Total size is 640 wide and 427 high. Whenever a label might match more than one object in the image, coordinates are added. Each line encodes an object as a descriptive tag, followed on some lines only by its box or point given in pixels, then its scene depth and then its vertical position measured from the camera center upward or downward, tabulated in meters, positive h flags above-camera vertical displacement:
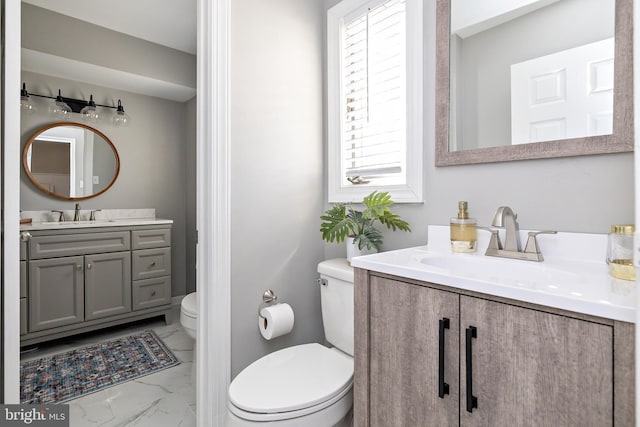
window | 1.37 +0.55
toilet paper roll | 1.46 -0.50
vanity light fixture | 2.53 +0.90
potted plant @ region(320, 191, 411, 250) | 1.34 -0.04
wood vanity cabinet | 0.57 -0.32
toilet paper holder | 1.52 -0.41
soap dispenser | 1.15 -0.07
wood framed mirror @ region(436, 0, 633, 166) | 0.92 +0.45
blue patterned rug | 1.82 -1.00
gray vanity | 2.21 -0.48
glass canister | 0.73 -0.10
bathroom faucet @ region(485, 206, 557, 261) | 1.01 -0.09
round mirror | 2.65 +0.45
